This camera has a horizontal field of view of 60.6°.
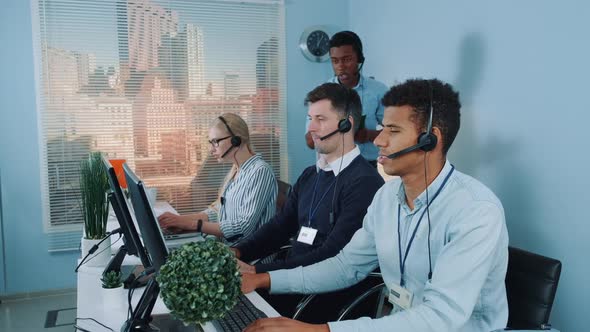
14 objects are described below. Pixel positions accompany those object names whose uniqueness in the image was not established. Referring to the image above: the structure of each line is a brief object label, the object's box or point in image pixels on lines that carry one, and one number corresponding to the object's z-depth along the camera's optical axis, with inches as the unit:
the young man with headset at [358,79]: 123.0
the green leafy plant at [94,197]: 79.2
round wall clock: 165.5
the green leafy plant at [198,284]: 41.1
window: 145.6
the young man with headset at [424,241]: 48.4
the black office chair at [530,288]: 57.1
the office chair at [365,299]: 71.4
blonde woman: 101.3
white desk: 56.4
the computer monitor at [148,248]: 51.1
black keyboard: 51.9
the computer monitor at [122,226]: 59.2
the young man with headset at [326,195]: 78.5
